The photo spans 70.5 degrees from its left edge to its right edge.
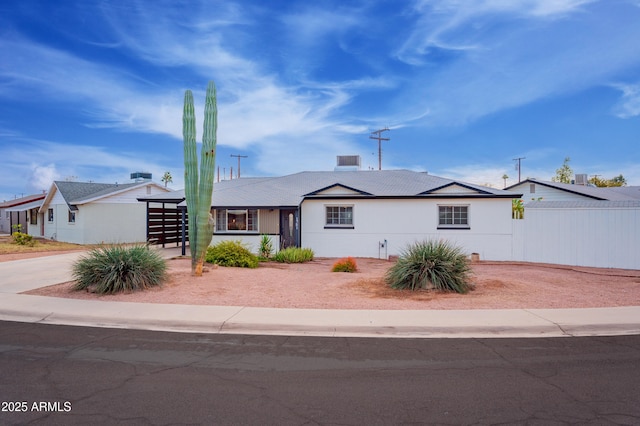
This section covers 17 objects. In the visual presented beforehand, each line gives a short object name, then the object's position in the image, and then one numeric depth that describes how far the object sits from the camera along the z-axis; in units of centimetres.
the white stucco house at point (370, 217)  2070
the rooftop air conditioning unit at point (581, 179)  4056
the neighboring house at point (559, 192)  3111
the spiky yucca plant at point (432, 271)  1157
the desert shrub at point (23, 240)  2755
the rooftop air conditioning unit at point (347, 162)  2862
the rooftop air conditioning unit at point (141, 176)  3578
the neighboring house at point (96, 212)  2996
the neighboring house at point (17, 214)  3859
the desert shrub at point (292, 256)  1895
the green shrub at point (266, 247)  2042
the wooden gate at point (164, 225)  2414
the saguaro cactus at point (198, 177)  1369
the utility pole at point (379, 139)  3909
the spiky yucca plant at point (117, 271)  1123
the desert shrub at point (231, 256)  1653
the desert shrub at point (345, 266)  1583
